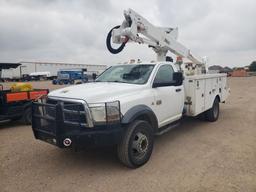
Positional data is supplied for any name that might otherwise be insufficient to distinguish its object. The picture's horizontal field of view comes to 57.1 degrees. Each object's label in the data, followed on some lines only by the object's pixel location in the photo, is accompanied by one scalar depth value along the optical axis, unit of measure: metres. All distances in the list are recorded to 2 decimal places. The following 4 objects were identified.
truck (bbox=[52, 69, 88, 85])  41.75
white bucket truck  3.69
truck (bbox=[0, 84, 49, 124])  7.06
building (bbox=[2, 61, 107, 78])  53.80
